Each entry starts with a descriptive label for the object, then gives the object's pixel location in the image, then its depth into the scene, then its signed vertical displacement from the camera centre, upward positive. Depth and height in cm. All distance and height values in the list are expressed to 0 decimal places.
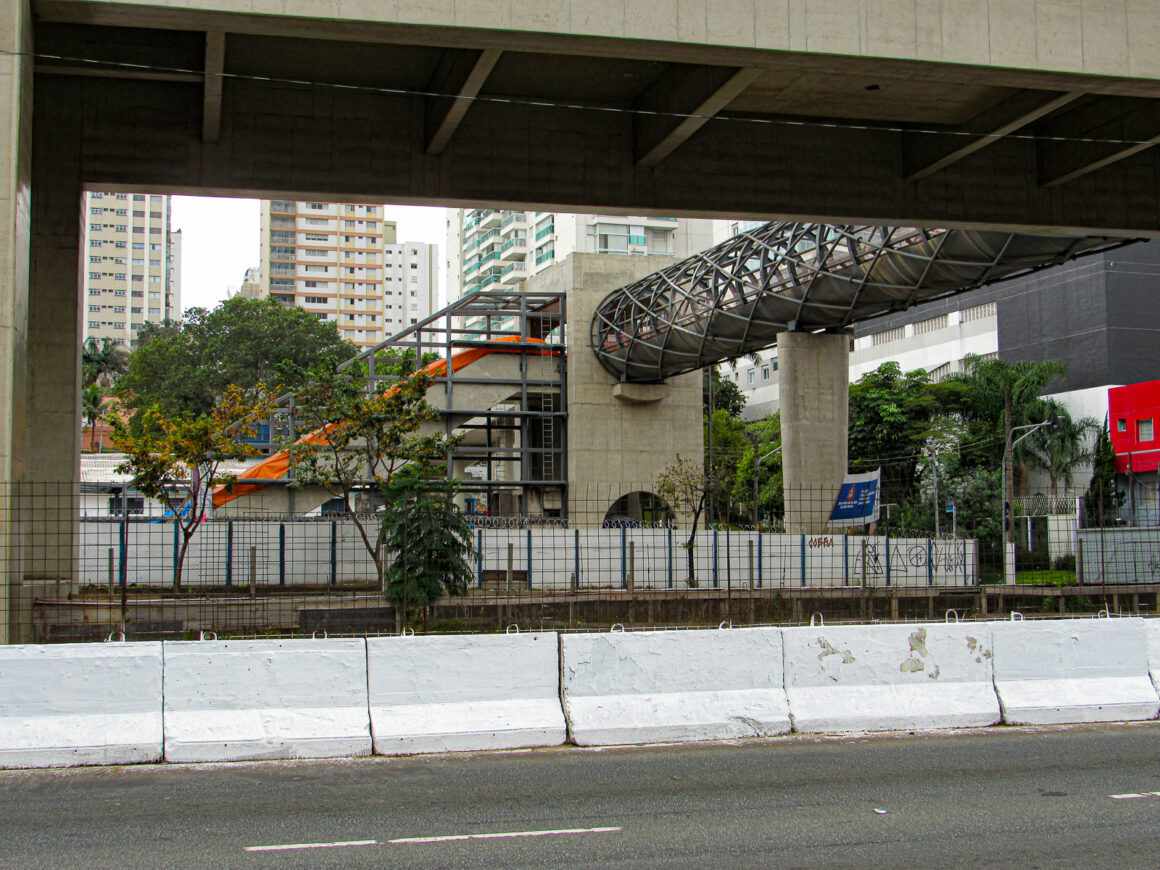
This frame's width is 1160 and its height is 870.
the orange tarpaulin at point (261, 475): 4241 +186
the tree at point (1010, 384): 6150 +693
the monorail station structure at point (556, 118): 1523 +643
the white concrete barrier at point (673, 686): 1139 -160
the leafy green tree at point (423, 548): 2158 -43
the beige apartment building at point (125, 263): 16450 +3683
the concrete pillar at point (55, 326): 1942 +339
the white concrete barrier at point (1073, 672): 1248 -165
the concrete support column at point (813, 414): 3844 +341
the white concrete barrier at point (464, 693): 1097 -157
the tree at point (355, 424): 3272 +282
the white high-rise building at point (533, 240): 9850 +2492
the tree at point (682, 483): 4353 +145
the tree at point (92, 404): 9375 +993
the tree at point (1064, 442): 6088 +372
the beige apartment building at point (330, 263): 15512 +3425
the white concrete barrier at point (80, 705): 1032 -153
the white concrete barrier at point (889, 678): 1194 -162
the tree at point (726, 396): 9106 +940
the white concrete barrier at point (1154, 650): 1291 -145
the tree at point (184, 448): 3141 +213
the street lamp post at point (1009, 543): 3716 -82
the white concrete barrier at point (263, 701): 1062 -157
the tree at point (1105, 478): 5644 +178
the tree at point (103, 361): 10200 +1458
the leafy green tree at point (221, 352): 8469 +1258
